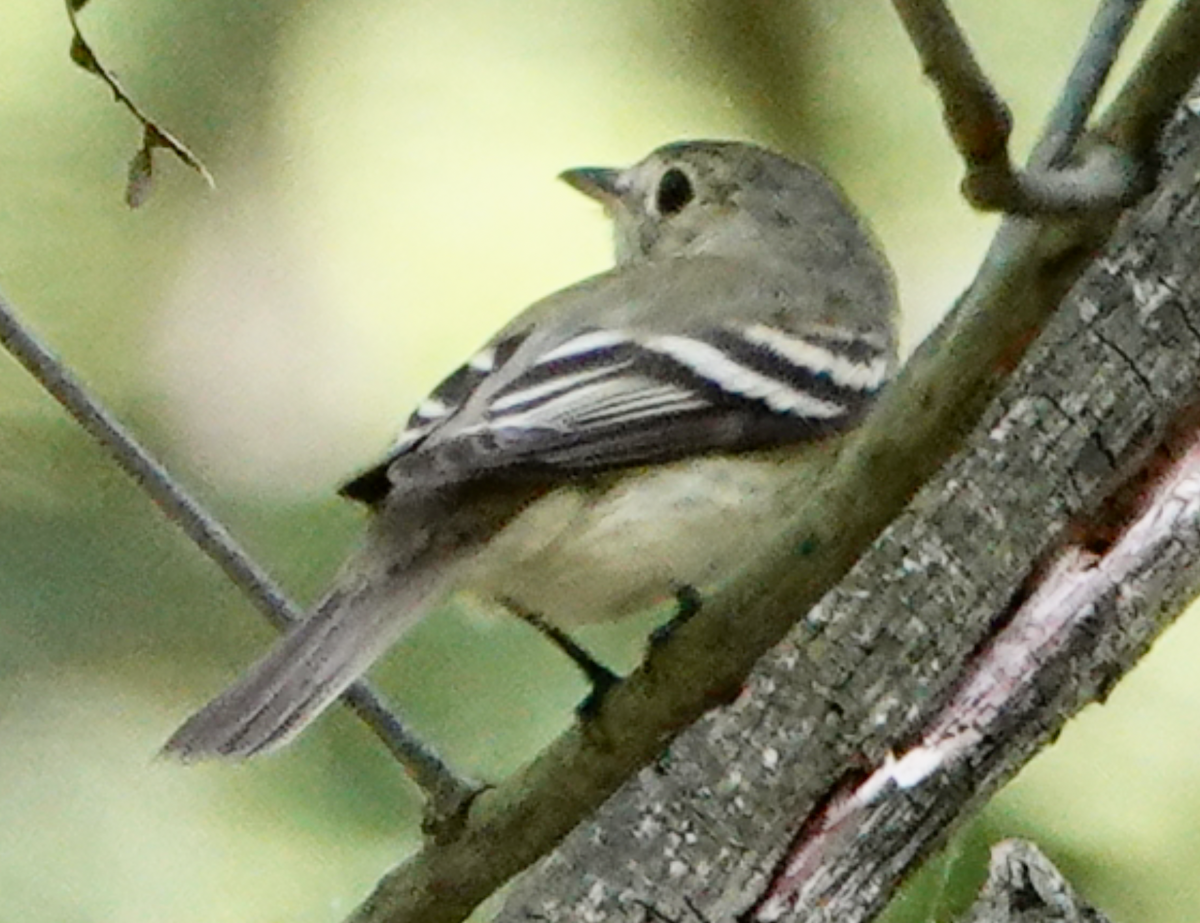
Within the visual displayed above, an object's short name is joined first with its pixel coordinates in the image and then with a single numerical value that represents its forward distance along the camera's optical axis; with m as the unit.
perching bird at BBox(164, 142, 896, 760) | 2.65
